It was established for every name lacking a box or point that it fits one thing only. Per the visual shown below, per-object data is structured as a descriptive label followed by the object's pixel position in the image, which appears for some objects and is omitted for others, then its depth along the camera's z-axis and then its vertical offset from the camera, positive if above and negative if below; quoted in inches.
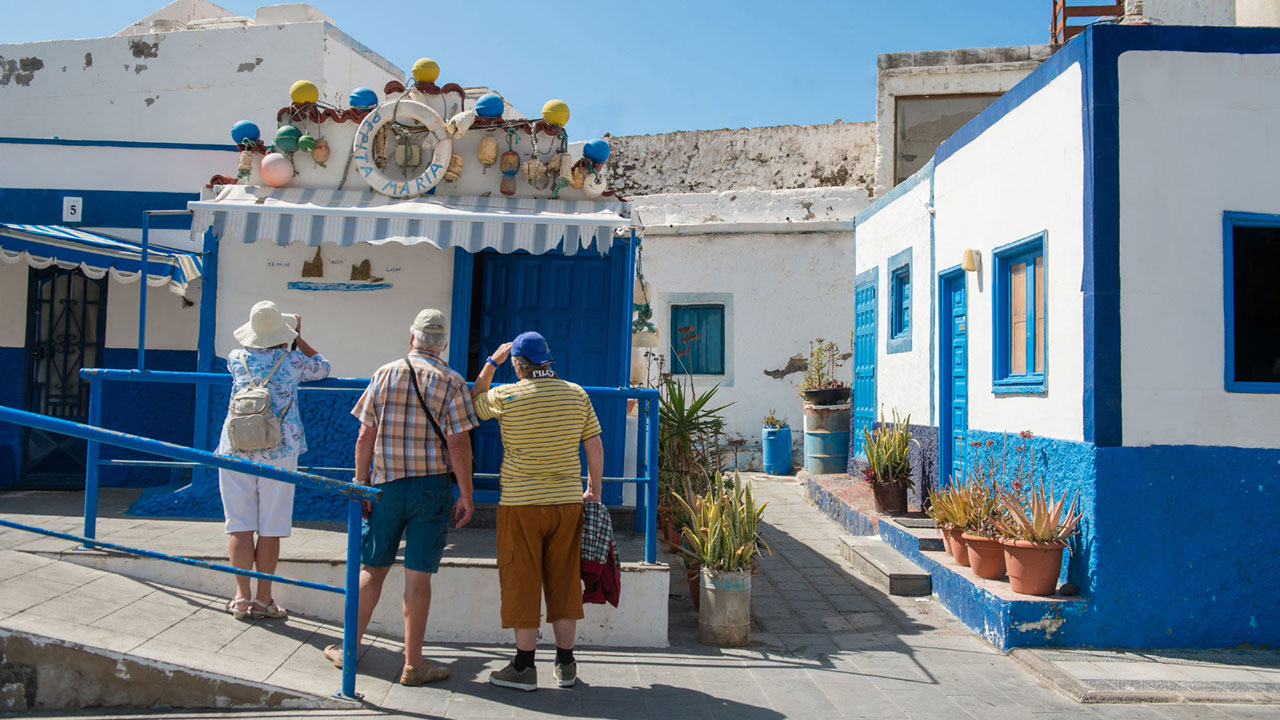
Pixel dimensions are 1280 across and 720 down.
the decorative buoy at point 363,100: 287.9 +94.4
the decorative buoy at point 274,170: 278.5 +69.8
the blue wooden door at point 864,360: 428.1 +27.6
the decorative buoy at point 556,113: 282.5 +89.7
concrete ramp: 156.1 -44.1
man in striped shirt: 176.7 -17.6
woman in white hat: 187.5 -7.5
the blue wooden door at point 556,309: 287.4 +31.7
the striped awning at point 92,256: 290.2 +46.7
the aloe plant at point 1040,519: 219.5 -22.8
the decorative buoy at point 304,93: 282.2 +94.6
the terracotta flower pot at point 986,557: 235.6 -34.1
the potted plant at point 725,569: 215.6 -35.5
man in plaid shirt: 174.7 -12.0
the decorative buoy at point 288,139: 280.7 +79.8
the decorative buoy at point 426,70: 287.0 +103.6
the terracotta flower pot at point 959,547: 253.1 -34.3
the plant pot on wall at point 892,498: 336.2 -28.2
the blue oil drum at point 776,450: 517.7 -18.1
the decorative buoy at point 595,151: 281.0 +78.2
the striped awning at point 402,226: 247.0 +48.1
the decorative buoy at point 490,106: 281.6 +91.4
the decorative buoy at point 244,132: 287.0 +83.6
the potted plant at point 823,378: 462.6 +21.1
